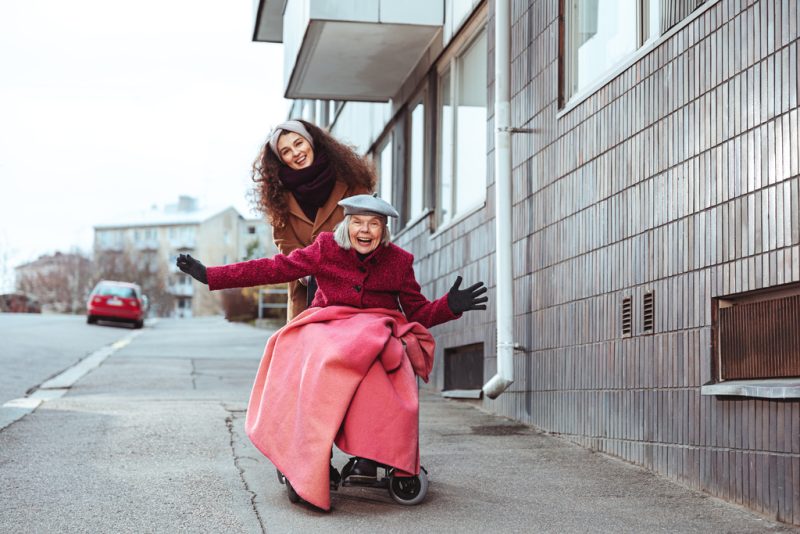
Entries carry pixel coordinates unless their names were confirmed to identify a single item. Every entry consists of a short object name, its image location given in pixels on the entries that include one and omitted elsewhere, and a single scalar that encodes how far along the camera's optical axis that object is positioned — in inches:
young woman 237.6
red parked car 1337.4
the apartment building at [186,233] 4383.4
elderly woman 196.5
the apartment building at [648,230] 191.5
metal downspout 326.0
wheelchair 204.8
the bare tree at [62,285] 3479.3
